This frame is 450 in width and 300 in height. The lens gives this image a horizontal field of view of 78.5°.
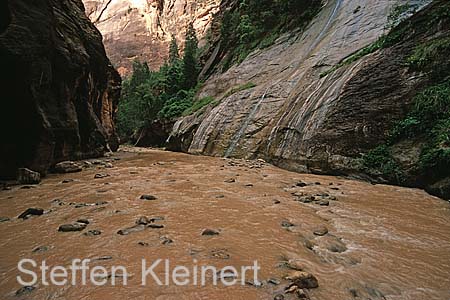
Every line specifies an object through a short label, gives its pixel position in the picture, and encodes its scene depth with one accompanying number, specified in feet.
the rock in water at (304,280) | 6.90
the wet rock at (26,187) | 20.41
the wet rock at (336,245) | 9.24
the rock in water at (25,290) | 6.56
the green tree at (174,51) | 141.49
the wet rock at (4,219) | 12.66
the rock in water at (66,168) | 29.07
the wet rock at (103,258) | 8.30
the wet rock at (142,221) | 11.51
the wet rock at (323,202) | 14.91
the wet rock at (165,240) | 9.55
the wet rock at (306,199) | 15.61
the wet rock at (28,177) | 22.47
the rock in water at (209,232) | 10.41
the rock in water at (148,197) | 15.99
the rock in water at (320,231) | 10.64
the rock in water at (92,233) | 10.34
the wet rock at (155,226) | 11.14
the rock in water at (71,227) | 10.83
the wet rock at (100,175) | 25.09
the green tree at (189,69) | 93.86
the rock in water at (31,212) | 13.10
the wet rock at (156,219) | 11.95
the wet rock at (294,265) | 7.89
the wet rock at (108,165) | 33.99
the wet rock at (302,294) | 6.45
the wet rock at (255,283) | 6.98
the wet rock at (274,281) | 7.03
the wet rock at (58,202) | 15.51
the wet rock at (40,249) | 8.96
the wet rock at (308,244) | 9.42
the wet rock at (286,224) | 11.46
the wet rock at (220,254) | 8.52
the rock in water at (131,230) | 10.49
